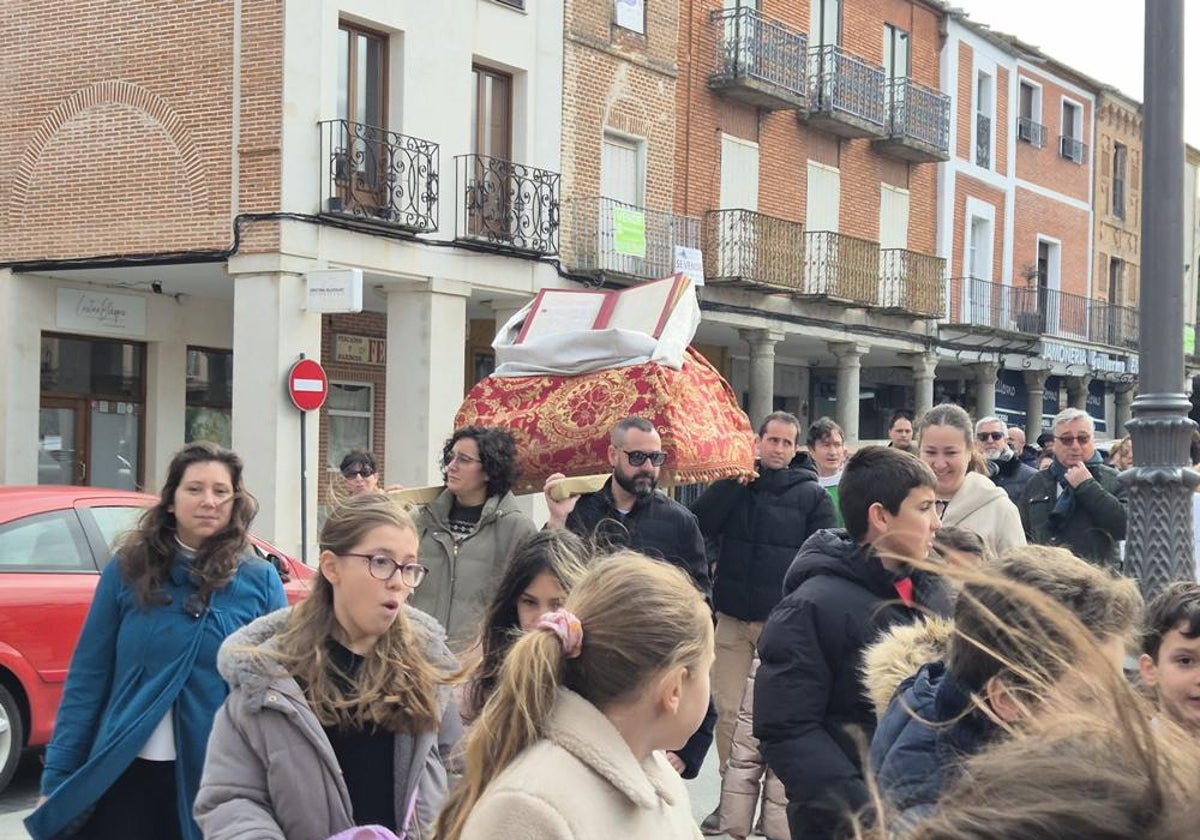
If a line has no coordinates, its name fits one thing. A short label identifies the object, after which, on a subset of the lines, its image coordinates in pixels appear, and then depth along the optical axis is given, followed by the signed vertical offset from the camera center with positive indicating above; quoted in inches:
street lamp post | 275.0 +16.4
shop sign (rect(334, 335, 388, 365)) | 838.5 +35.0
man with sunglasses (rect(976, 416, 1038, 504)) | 370.3 -9.6
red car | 311.6 -40.6
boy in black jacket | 159.0 -23.3
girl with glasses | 127.0 -26.3
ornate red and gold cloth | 293.6 -0.5
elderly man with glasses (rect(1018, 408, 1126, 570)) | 330.3 -18.1
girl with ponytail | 90.9 -19.9
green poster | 868.0 +108.5
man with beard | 268.1 -17.9
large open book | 312.5 +22.8
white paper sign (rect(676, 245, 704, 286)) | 905.5 +95.0
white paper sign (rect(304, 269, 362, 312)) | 658.8 +54.2
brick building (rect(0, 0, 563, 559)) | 689.0 +96.5
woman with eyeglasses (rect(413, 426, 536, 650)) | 239.0 -19.0
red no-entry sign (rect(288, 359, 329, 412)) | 677.9 +11.4
